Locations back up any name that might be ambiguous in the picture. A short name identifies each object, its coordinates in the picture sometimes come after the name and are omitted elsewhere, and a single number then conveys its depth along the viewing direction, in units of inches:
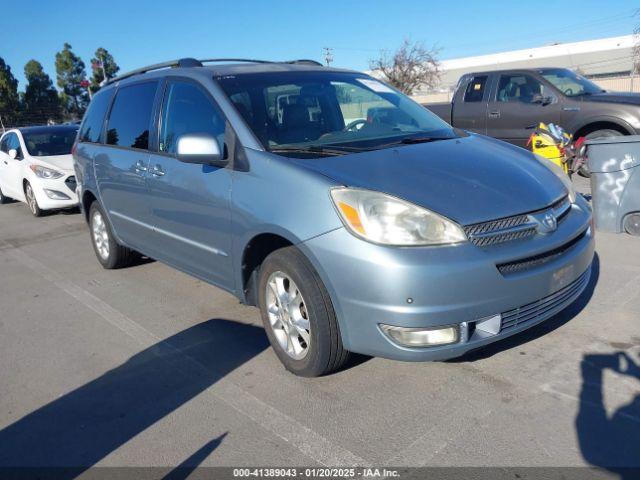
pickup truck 335.3
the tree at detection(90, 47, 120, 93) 2012.1
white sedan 370.3
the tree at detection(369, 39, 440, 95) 1863.9
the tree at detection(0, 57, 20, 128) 1612.9
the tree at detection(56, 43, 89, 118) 1888.5
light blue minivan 110.4
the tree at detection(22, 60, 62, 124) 1748.3
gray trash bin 221.6
